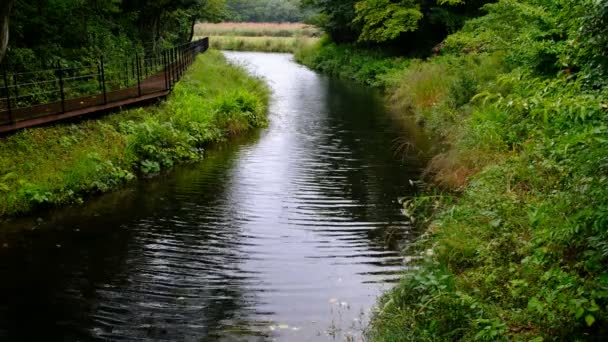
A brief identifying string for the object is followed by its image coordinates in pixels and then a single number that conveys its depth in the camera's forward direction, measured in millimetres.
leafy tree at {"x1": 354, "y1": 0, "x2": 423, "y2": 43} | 29094
